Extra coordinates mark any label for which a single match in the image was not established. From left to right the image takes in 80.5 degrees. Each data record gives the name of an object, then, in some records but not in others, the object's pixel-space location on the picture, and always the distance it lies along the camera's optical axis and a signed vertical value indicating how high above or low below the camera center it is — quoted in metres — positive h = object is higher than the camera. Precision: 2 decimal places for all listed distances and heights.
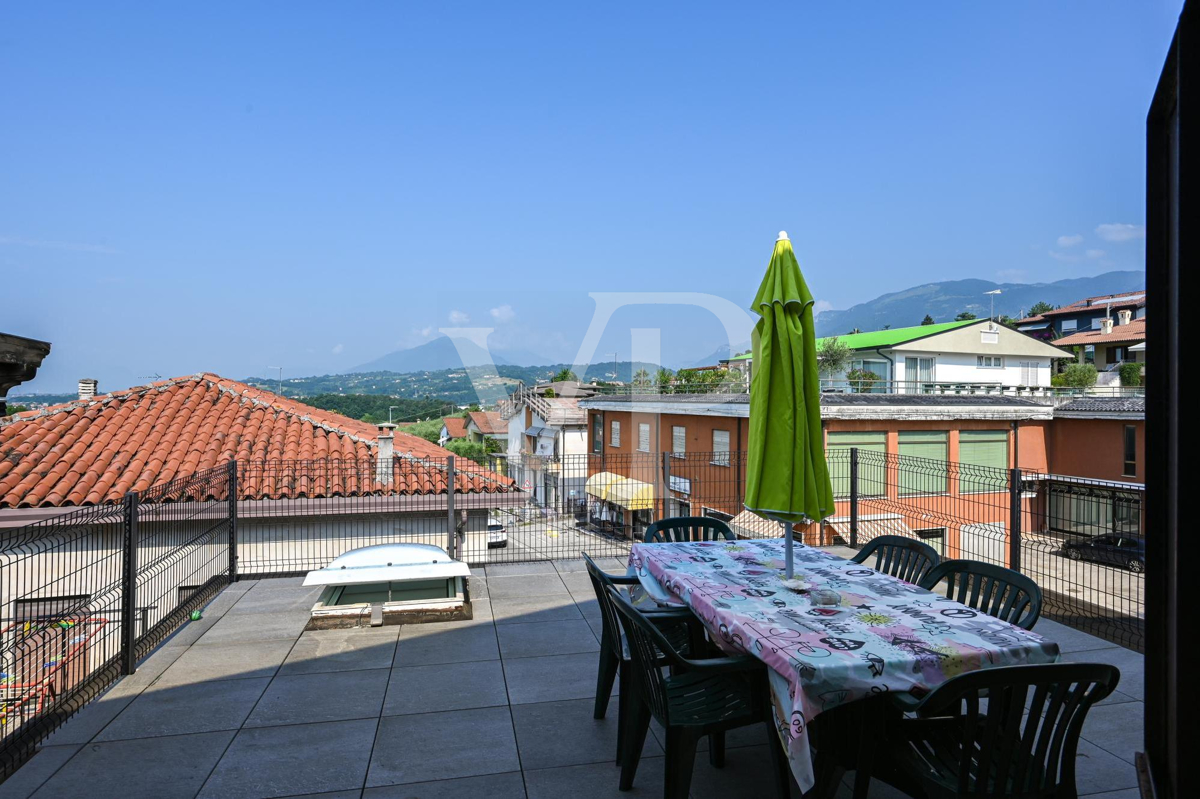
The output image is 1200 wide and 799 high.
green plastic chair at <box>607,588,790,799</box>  2.84 -1.30
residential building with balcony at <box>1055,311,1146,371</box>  36.62 +2.94
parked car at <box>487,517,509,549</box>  9.69 -1.88
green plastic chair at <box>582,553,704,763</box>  3.56 -1.29
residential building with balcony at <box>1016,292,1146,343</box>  49.81 +6.40
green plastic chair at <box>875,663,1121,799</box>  2.28 -1.11
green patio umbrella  3.95 -0.06
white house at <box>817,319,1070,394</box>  32.78 +2.03
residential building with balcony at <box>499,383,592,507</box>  29.14 -0.92
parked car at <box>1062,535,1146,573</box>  7.02 -1.76
